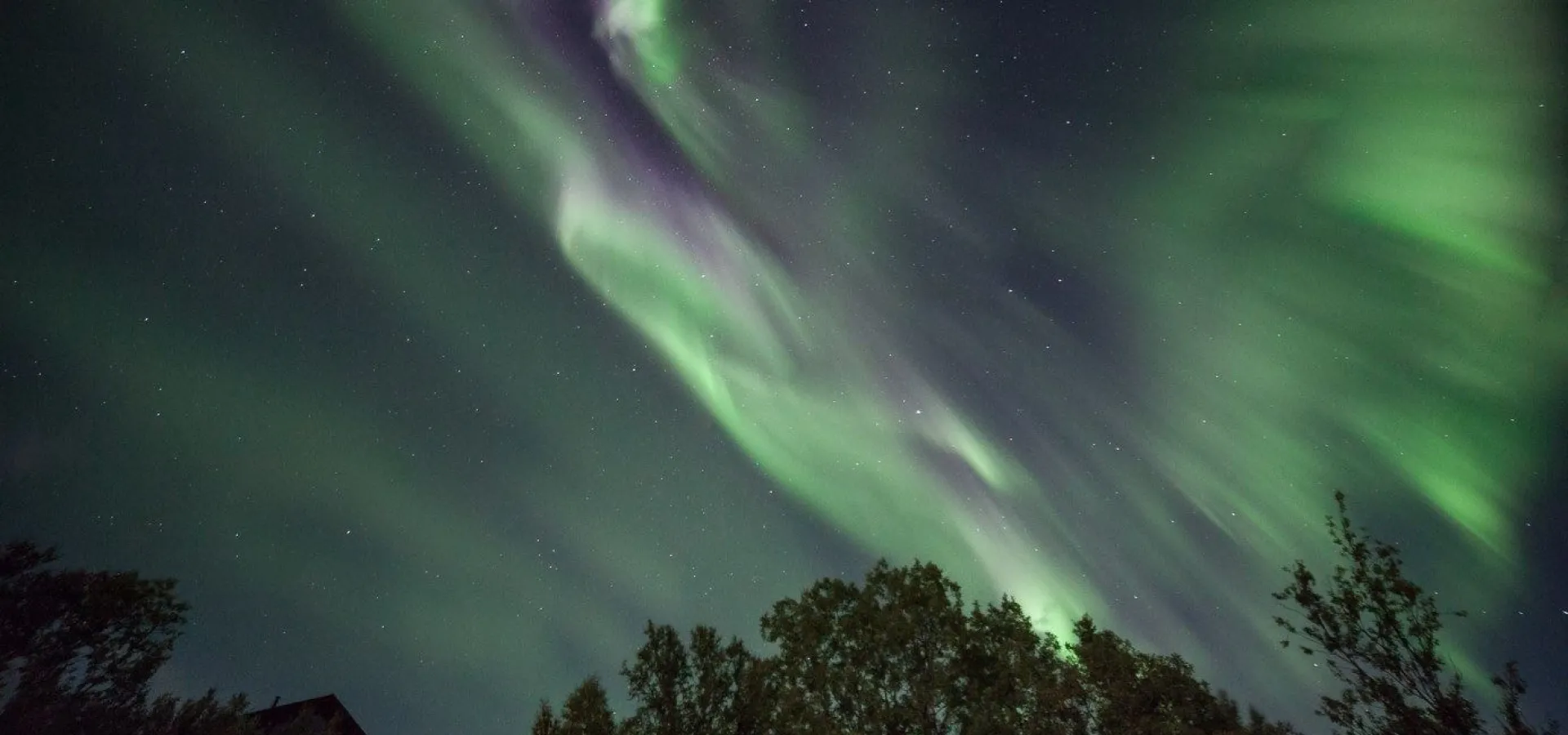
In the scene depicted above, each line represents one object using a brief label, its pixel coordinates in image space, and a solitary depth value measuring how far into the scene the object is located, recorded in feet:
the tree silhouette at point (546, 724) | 70.64
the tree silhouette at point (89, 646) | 89.04
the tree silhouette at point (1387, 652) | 39.81
